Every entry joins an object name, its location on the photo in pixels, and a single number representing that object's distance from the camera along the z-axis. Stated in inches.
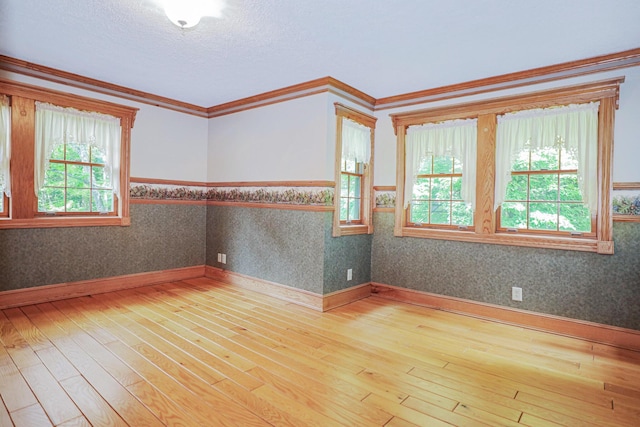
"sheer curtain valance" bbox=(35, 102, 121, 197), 148.9
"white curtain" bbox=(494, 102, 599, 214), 128.2
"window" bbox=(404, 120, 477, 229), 154.6
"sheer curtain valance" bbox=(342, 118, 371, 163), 164.7
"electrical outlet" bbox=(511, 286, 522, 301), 141.6
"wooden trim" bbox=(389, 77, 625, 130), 125.4
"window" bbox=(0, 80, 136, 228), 144.2
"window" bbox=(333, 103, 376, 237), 160.2
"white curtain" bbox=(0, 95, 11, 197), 139.5
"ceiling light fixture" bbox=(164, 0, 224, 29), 94.9
